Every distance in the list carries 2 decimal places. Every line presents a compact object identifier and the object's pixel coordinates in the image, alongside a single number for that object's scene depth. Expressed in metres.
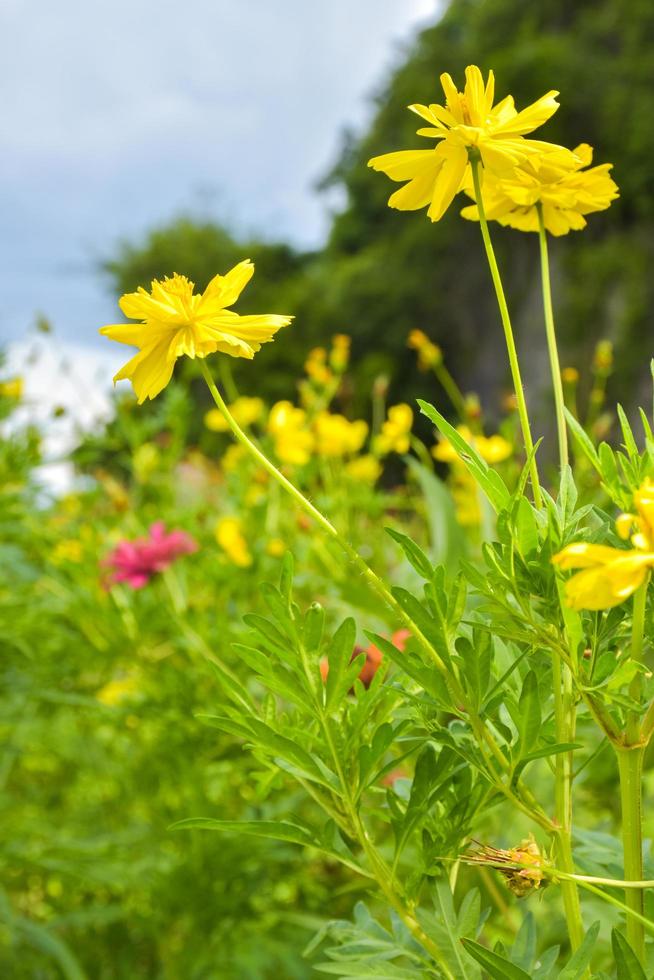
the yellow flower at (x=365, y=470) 1.35
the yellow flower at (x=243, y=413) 1.20
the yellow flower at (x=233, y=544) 0.91
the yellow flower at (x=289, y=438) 1.03
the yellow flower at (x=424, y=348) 1.22
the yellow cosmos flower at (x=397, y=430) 1.12
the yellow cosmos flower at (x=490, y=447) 0.90
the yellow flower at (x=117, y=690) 1.06
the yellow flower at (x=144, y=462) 1.19
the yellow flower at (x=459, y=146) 0.28
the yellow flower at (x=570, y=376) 0.81
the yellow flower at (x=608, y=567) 0.20
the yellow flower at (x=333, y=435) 1.10
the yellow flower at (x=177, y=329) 0.28
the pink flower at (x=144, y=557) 0.86
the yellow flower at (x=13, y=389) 1.05
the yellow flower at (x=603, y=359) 1.01
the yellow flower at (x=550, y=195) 0.32
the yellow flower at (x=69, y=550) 1.13
